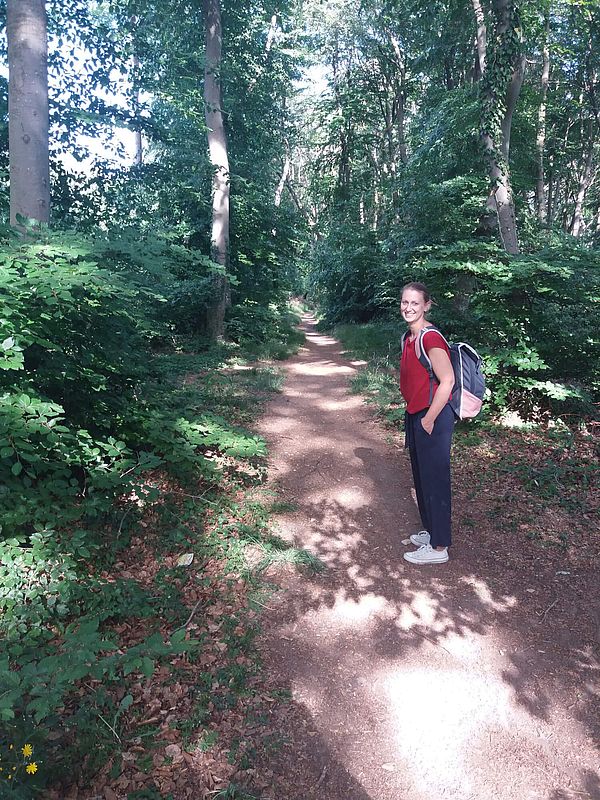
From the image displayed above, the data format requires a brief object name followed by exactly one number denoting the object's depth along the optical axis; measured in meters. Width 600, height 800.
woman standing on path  3.55
